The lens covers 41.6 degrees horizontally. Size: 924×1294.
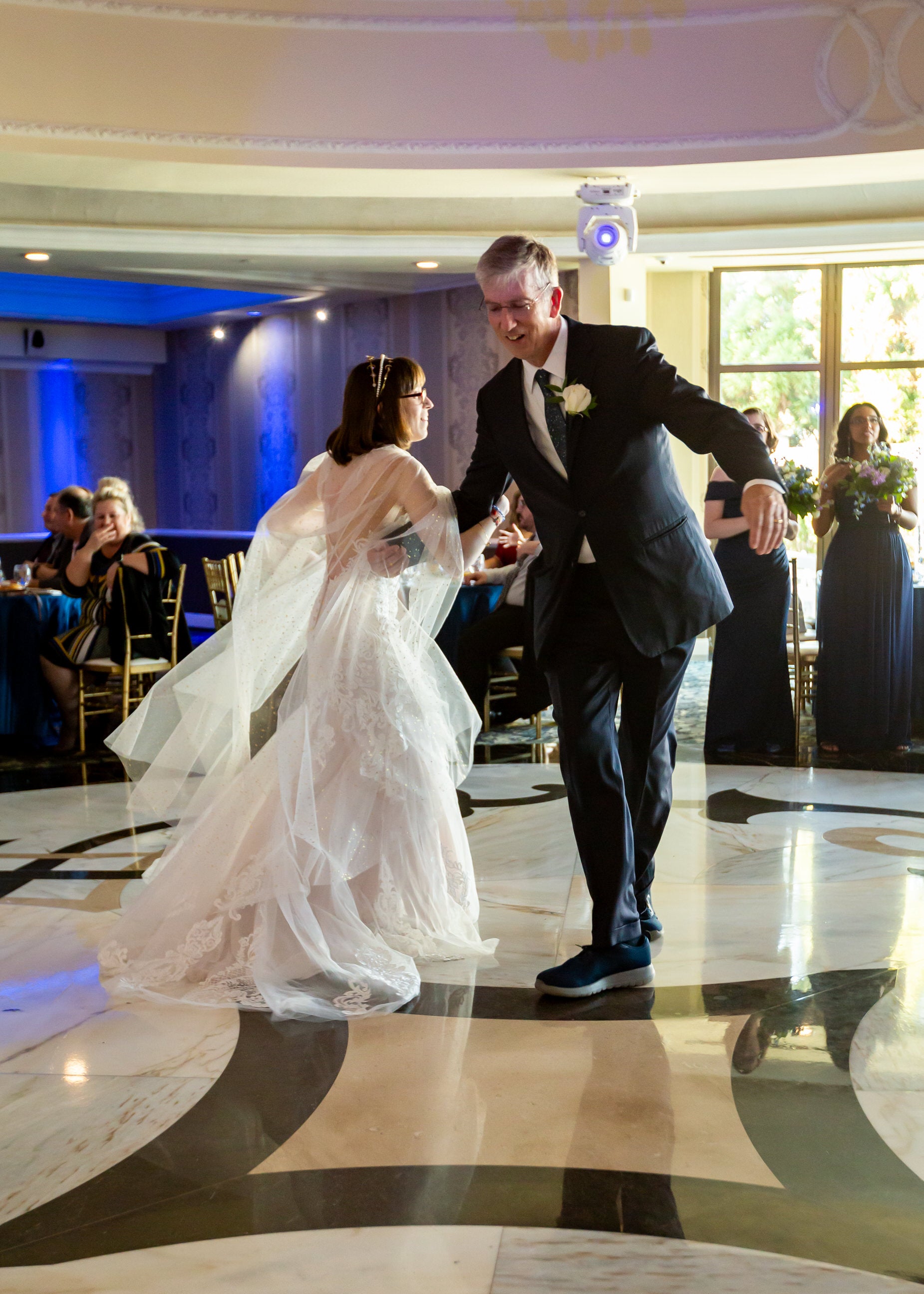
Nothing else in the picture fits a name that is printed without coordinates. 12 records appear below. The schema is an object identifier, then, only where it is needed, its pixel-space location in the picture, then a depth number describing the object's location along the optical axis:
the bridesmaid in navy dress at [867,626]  6.05
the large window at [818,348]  9.85
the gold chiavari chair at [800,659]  6.23
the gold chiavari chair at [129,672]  6.36
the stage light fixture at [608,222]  6.83
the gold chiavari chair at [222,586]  7.02
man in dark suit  2.69
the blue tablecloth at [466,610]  6.52
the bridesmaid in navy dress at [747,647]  5.90
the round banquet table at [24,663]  6.41
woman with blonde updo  6.36
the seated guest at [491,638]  6.35
